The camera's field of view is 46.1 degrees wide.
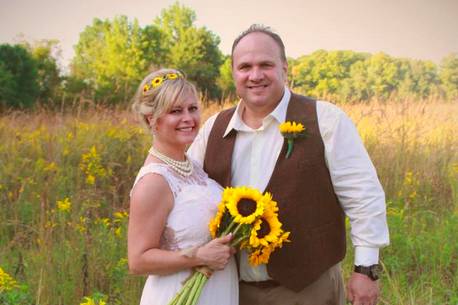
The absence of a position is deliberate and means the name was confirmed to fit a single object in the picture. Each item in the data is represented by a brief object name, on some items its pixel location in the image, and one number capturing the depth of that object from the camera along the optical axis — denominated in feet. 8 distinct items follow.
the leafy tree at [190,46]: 114.73
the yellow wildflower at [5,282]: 9.25
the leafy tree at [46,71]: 80.84
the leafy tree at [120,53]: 111.55
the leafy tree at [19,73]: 70.85
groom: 7.89
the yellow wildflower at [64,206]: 13.38
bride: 7.04
